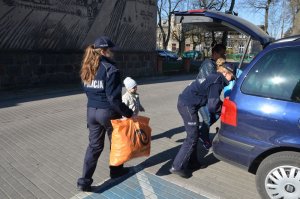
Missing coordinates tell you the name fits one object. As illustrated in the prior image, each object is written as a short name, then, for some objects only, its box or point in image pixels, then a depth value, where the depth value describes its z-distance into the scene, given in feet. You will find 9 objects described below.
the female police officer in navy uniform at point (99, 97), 11.35
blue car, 10.00
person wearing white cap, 15.78
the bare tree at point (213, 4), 113.82
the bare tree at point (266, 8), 113.33
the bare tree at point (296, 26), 46.49
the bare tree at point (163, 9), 134.31
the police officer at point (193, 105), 12.65
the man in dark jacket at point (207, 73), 14.16
